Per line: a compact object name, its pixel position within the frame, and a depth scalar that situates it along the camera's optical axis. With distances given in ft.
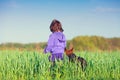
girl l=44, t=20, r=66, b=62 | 29.76
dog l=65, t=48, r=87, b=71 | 29.43
